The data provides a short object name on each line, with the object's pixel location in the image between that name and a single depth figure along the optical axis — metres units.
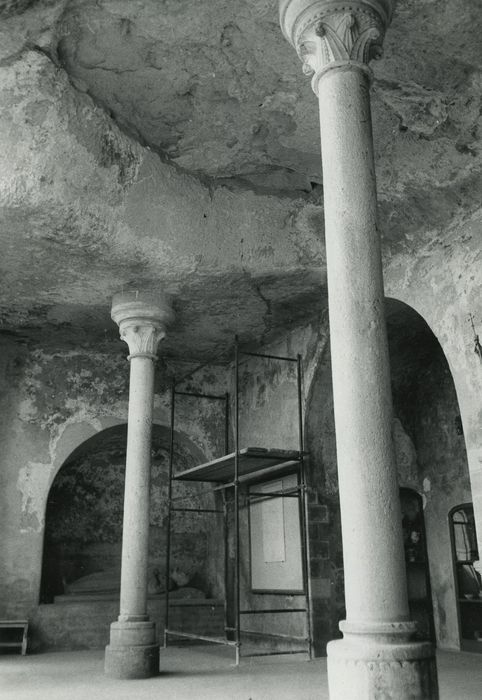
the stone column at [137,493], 7.46
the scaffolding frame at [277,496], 8.38
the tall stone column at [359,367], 3.25
